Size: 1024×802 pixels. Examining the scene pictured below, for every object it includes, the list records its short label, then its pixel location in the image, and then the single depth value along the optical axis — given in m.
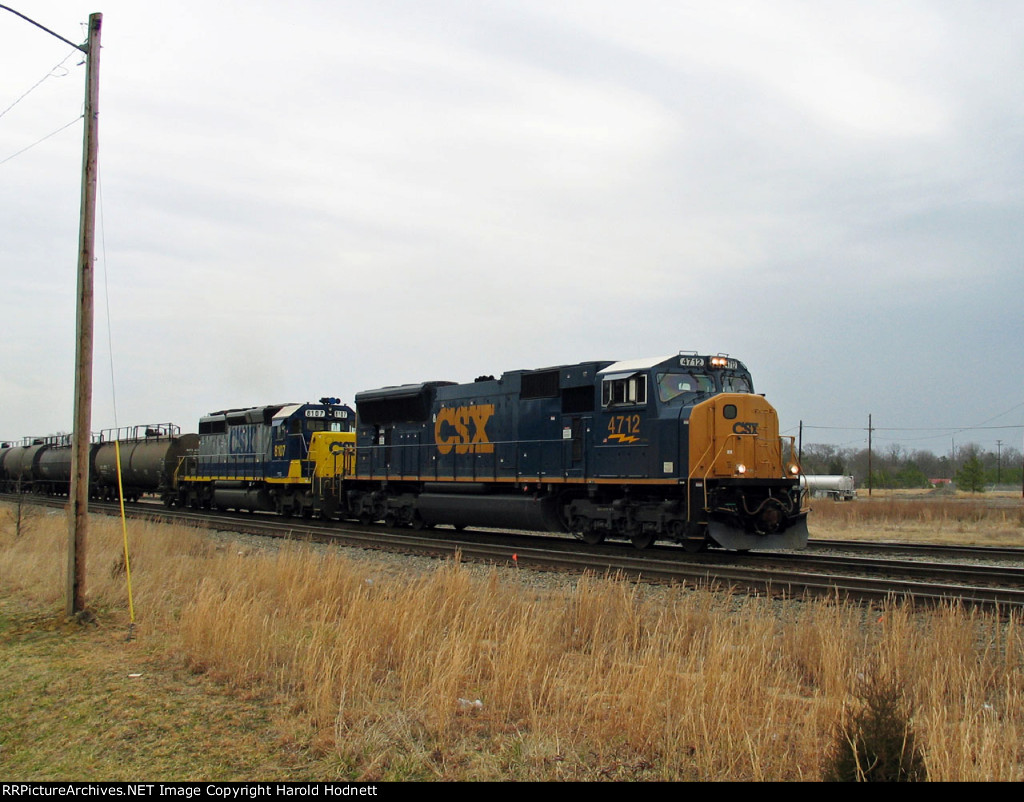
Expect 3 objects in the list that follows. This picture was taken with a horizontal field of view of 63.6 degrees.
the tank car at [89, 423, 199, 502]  35.44
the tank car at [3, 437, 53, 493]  45.03
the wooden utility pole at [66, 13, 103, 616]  9.91
